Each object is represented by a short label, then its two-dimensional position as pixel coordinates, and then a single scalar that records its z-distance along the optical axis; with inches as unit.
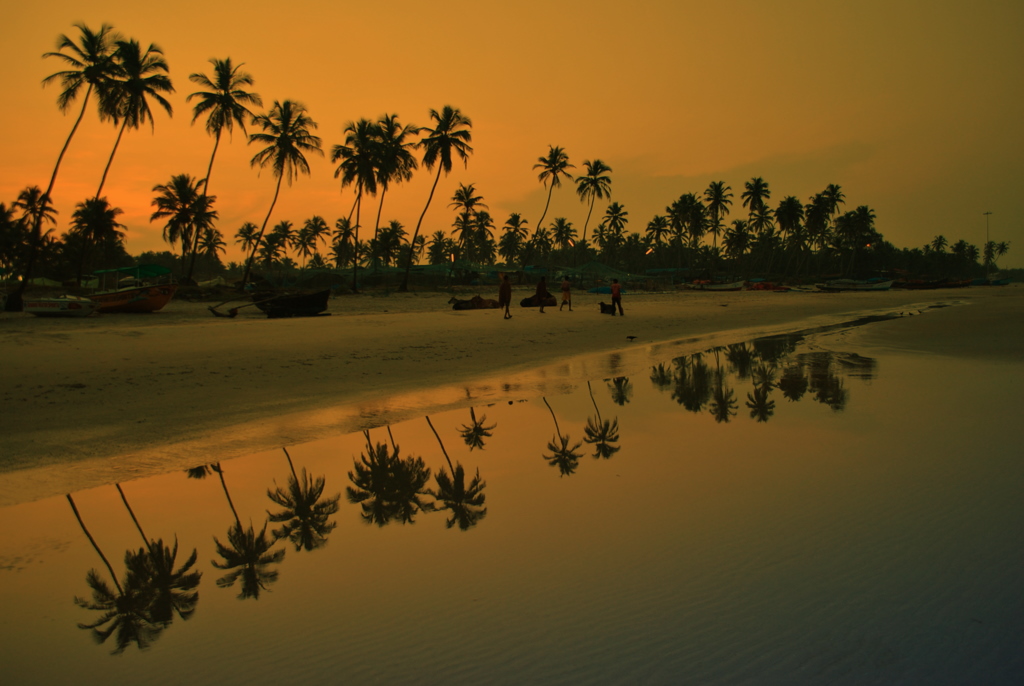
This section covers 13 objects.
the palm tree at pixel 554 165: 2395.4
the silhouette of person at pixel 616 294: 943.0
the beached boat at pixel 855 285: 2829.7
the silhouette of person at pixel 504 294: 837.2
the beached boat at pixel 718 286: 2496.1
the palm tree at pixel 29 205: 2319.1
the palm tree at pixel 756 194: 3720.5
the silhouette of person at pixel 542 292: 961.7
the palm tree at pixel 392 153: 1796.3
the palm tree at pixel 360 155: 1777.8
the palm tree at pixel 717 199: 3693.4
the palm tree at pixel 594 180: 2664.9
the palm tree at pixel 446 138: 1781.5
